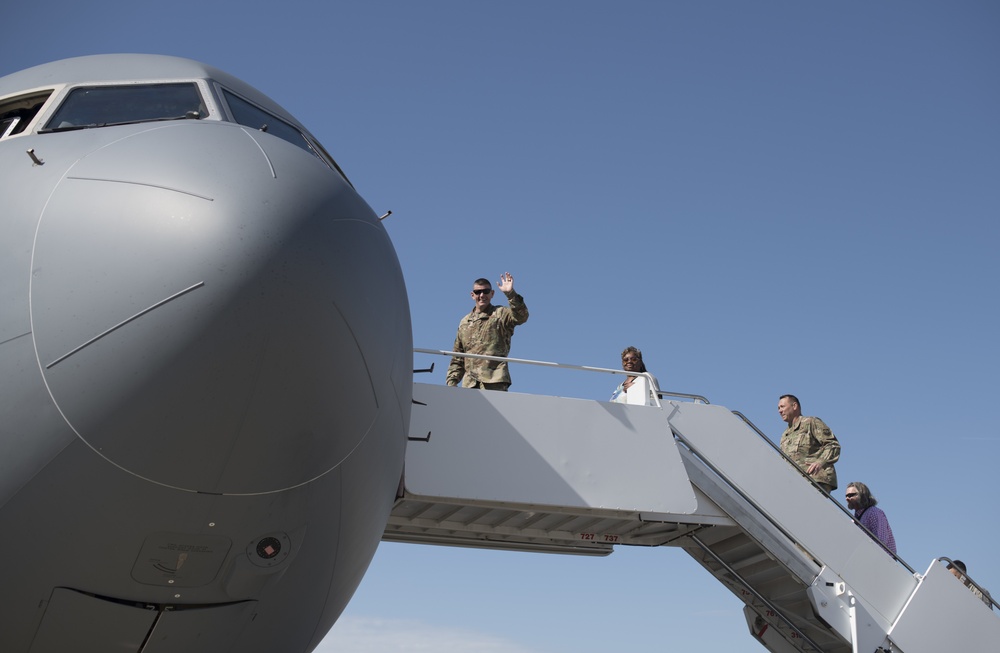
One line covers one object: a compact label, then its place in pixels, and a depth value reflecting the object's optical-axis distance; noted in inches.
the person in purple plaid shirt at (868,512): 469.4
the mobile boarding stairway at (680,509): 358.9
